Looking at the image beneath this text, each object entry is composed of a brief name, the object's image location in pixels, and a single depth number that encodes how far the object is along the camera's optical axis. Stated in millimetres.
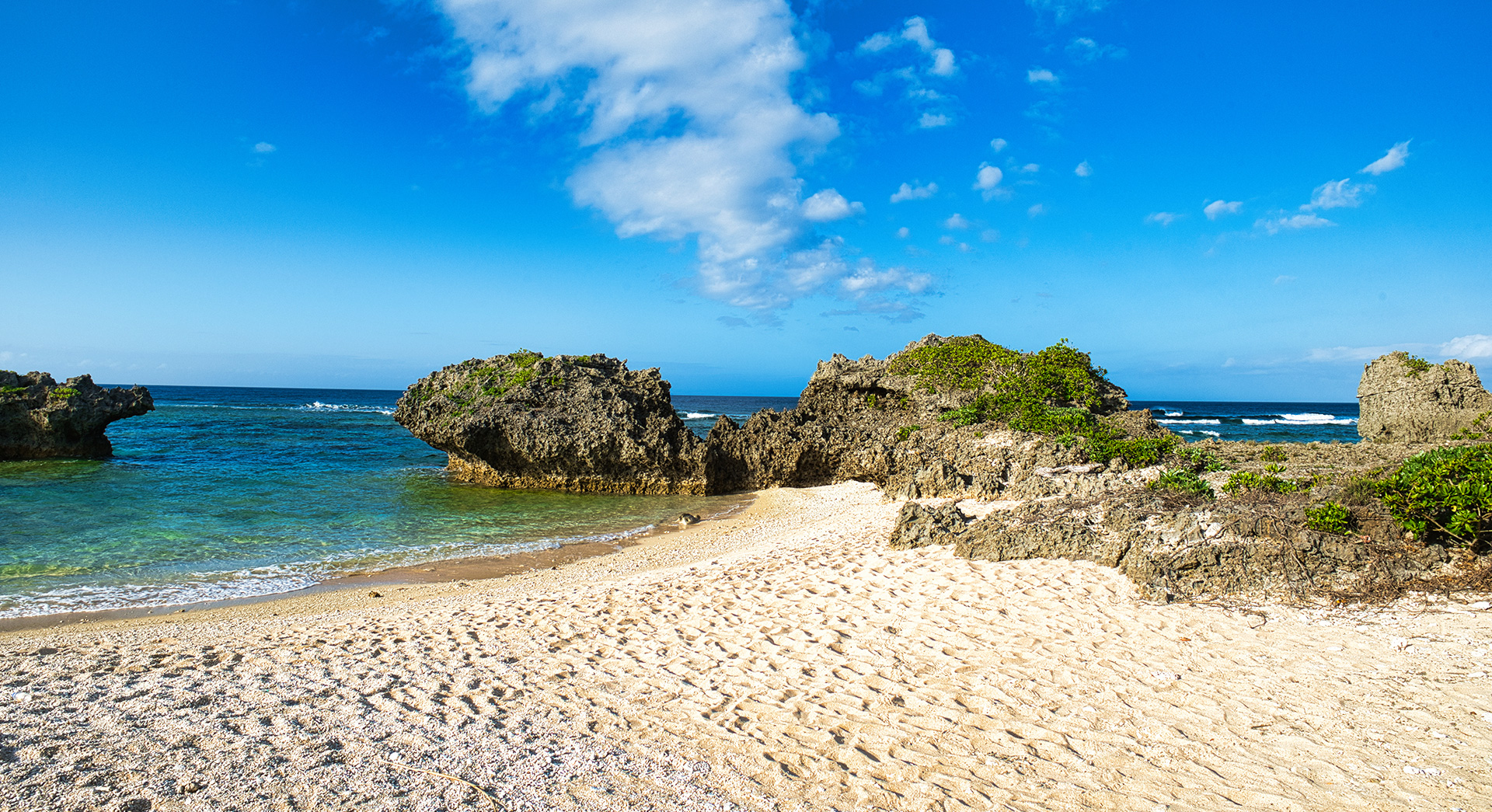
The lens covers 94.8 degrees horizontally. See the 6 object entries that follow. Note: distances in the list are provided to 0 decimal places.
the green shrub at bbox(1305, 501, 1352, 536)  6938
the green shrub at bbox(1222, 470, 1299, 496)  8469
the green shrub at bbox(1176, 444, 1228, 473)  11070
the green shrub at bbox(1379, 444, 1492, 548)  6441
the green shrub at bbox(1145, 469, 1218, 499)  9266
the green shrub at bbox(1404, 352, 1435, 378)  16547
